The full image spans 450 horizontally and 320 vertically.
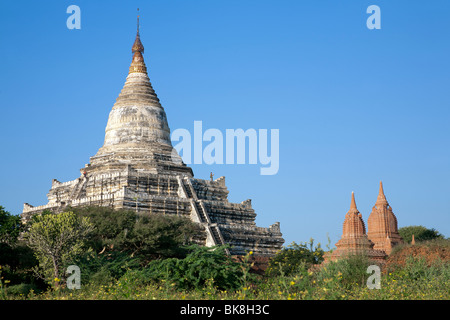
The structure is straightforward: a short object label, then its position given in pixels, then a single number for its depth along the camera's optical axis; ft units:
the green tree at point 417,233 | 266.36
